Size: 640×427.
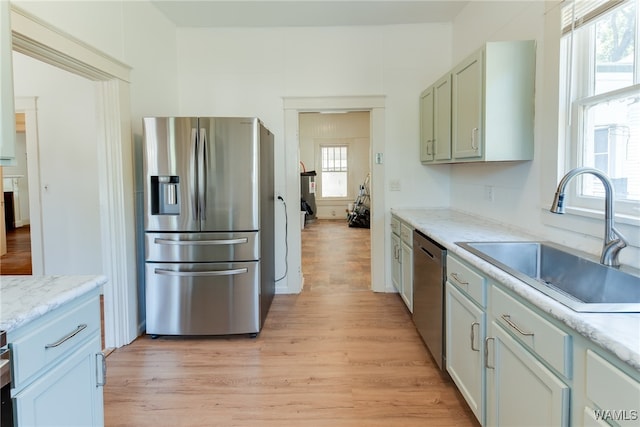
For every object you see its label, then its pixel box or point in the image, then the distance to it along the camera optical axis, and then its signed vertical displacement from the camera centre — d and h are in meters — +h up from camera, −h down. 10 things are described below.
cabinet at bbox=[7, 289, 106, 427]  1.05 -0.55
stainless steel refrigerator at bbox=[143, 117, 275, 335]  2.78 -0.26
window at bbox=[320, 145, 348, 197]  10.21 +0.48
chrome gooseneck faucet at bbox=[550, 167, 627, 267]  1.49 -0.12
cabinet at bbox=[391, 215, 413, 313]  3.07 -0.64
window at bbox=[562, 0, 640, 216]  1.65 +0.43
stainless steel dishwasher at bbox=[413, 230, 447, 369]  2.19 -0.67
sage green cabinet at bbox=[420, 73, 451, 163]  3.00 +0.58
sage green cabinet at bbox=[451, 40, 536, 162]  2.28 +0.54
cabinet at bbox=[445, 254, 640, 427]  0.91 -0.57
